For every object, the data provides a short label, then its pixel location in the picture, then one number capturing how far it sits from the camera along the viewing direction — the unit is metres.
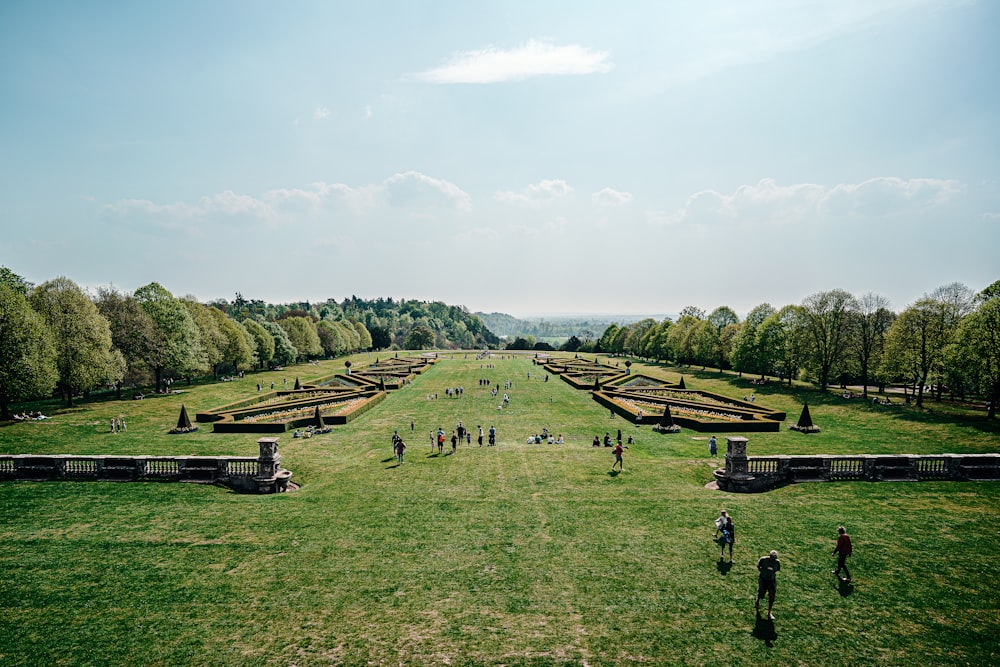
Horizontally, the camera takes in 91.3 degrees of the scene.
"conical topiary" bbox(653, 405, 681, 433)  38.72
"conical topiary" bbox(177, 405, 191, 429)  38.38
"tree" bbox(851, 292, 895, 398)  59.72
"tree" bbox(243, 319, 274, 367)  84.62
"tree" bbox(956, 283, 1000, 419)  39.88
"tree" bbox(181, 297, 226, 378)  69.56
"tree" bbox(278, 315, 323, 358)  102.88
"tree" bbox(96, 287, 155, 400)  57.56
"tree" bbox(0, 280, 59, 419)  40.75
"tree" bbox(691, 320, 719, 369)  88.31
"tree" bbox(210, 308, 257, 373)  74.94
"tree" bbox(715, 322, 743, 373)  86.25
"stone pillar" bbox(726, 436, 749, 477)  23.22
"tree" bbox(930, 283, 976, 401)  48.72
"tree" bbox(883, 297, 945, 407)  49.44
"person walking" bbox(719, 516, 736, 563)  16.22
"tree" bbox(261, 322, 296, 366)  92.31
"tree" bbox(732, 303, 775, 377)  71.00
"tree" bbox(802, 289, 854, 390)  62.16
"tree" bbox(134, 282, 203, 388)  59.22
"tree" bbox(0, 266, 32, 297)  65.52
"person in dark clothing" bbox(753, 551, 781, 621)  12.84
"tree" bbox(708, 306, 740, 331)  96.62
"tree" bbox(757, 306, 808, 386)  65.88
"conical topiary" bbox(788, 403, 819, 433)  38.47
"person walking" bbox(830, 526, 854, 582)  14.83
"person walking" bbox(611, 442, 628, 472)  27.34
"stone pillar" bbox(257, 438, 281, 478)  23.56
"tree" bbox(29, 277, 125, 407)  46.94
